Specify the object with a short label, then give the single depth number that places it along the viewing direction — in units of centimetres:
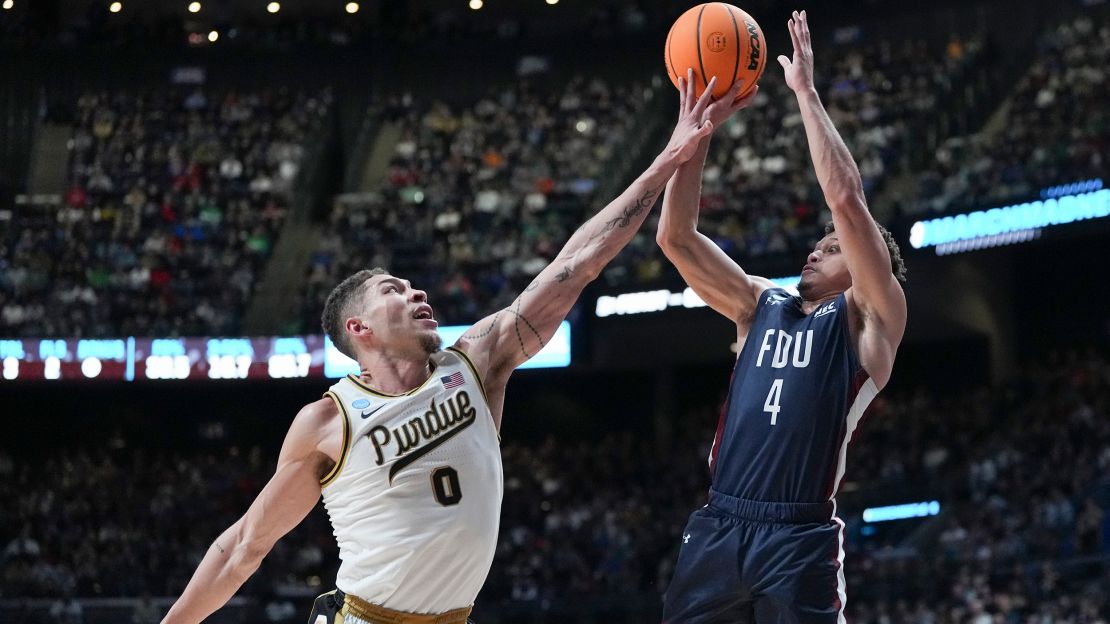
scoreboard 2003
